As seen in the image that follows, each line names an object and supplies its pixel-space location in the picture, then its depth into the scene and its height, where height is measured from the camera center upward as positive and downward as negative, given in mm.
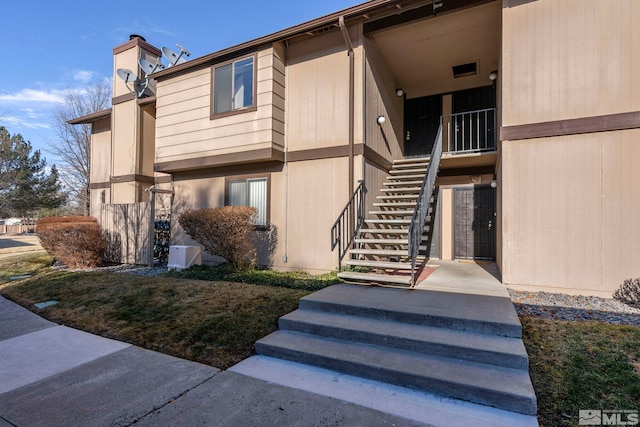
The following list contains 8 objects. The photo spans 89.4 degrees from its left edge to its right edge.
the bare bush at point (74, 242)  8508 -662
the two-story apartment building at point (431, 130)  5246 +2092
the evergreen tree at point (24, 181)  26031 +3099
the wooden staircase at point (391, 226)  5547 -103
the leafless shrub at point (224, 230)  7035 -231
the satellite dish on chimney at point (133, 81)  11430 +4959
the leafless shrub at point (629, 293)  4711 -1032
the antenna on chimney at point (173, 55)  10352 +5293
